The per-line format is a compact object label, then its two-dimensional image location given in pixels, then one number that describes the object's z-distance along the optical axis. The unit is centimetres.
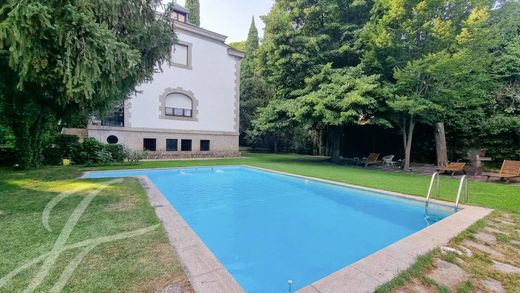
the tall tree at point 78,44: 433
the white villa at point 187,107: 1783
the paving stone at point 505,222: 488
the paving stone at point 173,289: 252
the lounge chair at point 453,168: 1187
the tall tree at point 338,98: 1314
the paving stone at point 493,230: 446
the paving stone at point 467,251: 356
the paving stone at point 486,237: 409
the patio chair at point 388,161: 1594
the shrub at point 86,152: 1338
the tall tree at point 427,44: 1139
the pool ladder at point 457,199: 605
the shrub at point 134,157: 1473
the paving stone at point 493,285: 277
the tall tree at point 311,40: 1606
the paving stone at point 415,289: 264
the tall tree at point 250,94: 2797
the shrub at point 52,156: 1280
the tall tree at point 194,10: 3356
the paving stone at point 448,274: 285
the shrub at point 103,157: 1341
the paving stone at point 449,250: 358
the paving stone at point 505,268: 317
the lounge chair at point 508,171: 957
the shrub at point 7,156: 1191
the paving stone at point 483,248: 362
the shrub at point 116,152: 1410
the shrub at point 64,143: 1308
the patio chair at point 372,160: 1572
